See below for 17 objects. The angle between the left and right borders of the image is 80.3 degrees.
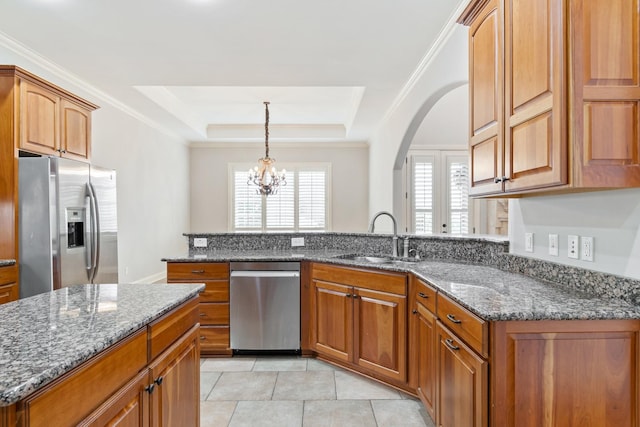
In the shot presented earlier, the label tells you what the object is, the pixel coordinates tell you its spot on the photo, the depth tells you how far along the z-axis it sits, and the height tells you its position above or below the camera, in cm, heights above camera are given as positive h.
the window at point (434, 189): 638 +38
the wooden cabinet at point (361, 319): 251 -78
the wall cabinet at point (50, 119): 286 +79
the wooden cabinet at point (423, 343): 204 -77
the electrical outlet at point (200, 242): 373 -30
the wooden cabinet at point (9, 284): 261 -50
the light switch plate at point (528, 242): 212 -17
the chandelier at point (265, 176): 621 +60
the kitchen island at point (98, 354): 83 -38
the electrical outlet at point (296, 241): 378 -29
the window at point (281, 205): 799 +15
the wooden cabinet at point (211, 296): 318 -70
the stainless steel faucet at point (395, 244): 312 -27
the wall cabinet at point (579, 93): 134 +43
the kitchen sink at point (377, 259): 296 -40
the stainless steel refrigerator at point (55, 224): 276 -9
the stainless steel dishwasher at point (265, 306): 317 -79
